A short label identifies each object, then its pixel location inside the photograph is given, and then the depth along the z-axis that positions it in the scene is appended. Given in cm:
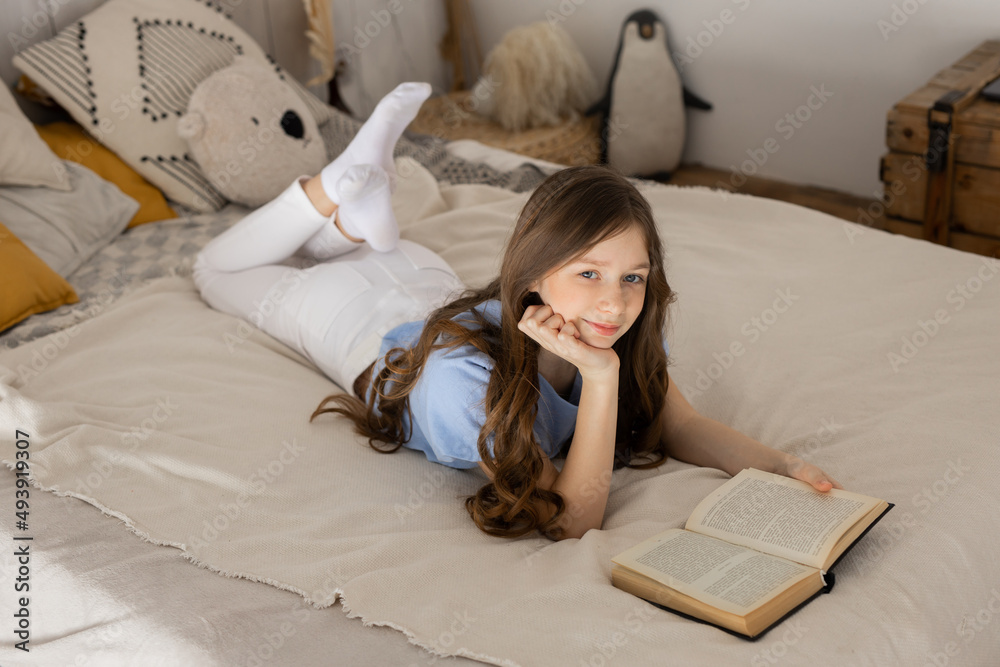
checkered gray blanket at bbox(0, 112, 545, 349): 162
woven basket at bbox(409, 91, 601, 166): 268
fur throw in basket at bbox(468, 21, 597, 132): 271
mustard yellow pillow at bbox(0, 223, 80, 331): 159
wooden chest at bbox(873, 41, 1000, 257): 204
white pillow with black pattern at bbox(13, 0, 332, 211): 198
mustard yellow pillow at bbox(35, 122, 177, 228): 200
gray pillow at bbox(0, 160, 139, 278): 177
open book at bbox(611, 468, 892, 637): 90
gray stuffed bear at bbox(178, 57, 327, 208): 200
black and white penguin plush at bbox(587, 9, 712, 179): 278
